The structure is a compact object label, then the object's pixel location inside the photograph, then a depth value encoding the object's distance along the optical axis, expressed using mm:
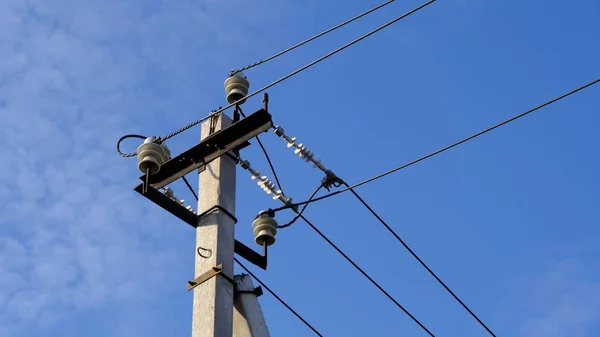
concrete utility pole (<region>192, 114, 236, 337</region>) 7734
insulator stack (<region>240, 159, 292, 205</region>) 9117
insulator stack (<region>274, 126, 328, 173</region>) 8938
